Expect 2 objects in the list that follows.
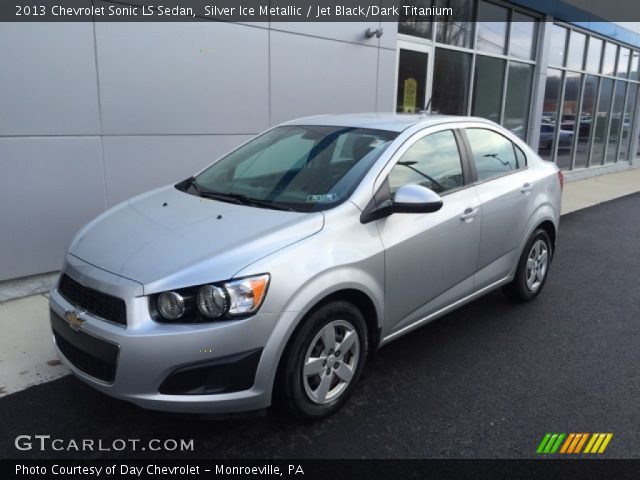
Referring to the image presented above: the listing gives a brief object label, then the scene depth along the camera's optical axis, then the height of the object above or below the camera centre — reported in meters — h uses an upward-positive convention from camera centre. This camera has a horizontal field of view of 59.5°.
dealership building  4.96 +0.12
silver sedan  2.53 -0.81
